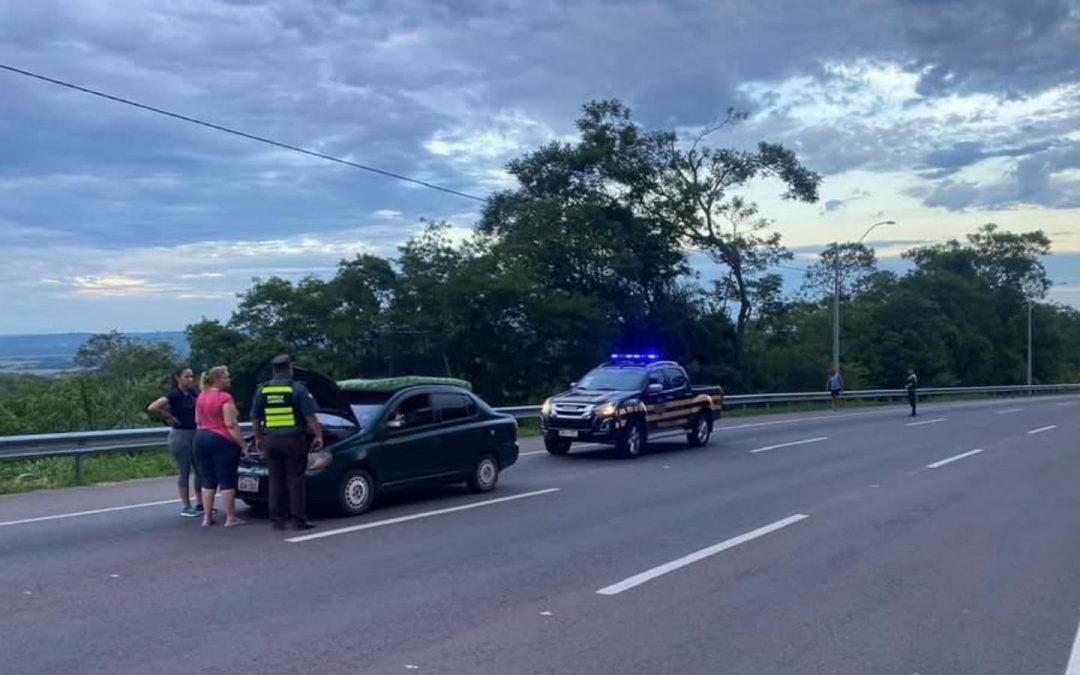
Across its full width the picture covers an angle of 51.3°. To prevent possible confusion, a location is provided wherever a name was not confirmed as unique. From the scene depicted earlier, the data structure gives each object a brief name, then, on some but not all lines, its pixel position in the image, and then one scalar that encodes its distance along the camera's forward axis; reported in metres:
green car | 12.48
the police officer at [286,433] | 11.59
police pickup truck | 20.08
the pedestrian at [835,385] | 42.47
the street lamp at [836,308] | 45.19
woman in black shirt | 12.49
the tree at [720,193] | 48.22
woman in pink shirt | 11.77
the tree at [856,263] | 88.75
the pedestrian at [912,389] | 37.47
